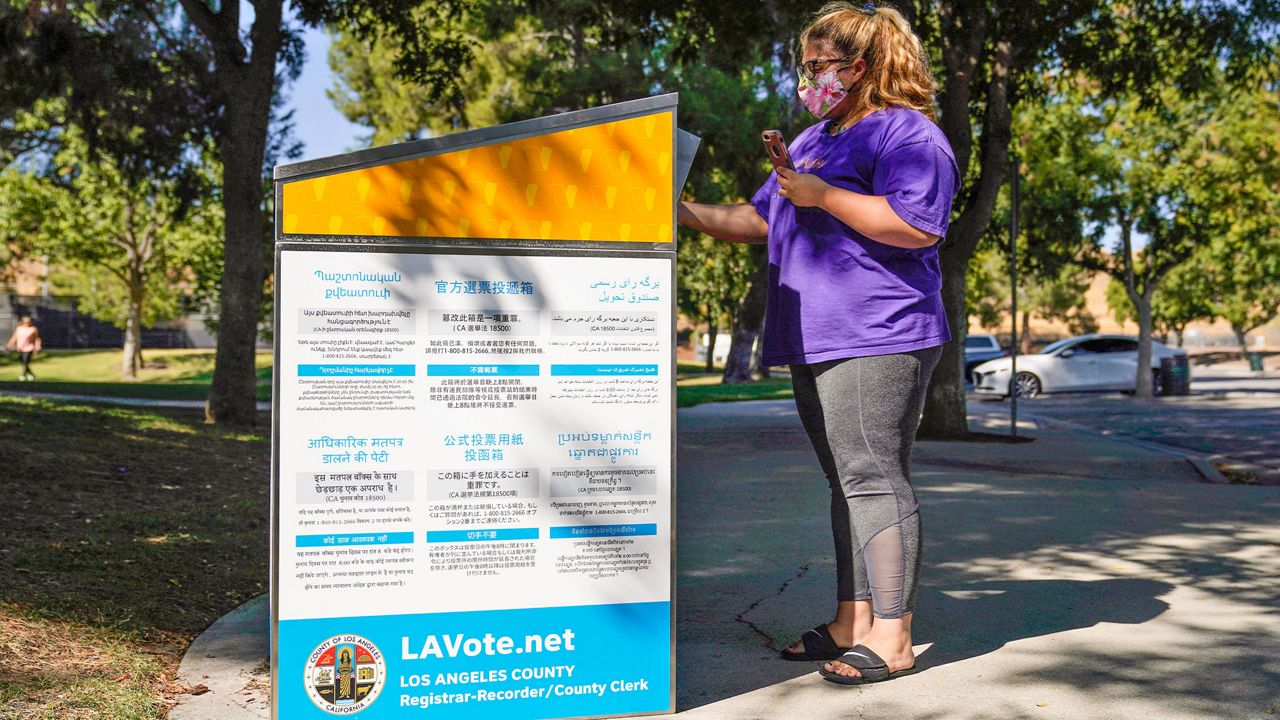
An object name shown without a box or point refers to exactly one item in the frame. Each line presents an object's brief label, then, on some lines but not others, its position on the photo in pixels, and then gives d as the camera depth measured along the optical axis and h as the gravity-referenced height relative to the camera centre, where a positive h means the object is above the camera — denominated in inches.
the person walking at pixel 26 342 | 1226.6 -8.1
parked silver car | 999.6 -23.5
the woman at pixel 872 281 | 131.0 +6.6
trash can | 979.9 -28.7
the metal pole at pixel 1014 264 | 456.4 +30.4
